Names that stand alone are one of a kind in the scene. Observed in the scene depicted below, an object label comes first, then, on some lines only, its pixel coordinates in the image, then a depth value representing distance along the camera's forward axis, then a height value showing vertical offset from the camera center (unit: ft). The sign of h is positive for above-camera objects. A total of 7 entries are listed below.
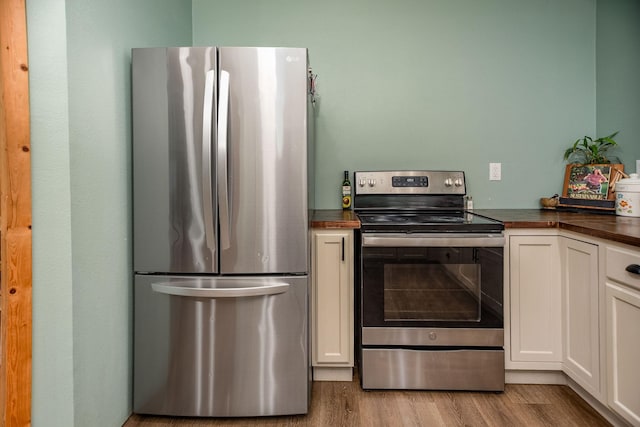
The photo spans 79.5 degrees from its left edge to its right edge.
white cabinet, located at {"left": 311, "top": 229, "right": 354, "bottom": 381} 6.82 -1.63
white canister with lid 6.72 +0.11
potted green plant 8.09 +1.14
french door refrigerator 5.66 -0.39
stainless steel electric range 6.41 -1.71
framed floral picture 7.52 +0.38
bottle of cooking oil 8.48 +0.26
